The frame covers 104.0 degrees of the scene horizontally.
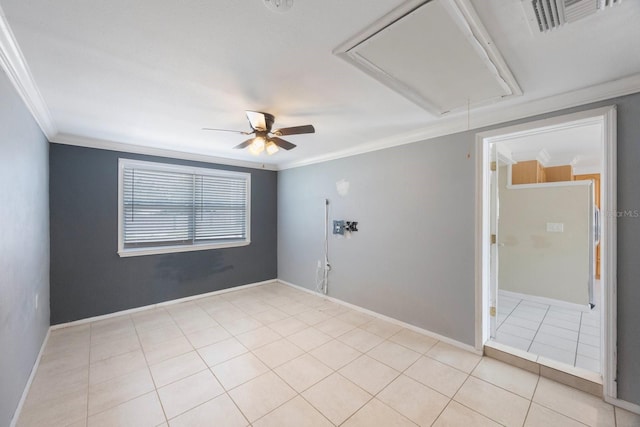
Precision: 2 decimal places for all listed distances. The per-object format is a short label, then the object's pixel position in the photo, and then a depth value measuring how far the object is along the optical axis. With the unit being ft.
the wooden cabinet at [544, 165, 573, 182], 15.37
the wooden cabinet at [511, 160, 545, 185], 13.87
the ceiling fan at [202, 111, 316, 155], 7.32
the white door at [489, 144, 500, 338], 8.59
